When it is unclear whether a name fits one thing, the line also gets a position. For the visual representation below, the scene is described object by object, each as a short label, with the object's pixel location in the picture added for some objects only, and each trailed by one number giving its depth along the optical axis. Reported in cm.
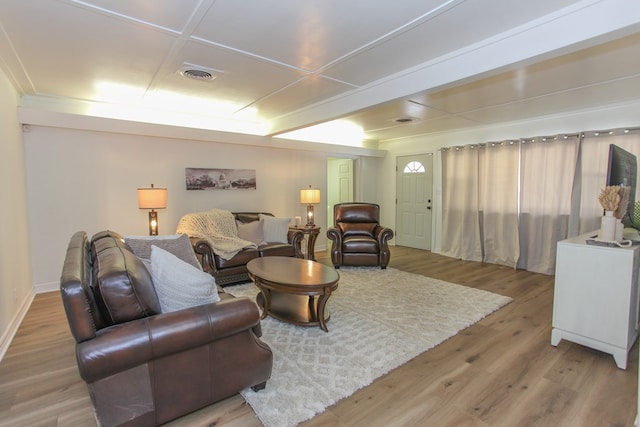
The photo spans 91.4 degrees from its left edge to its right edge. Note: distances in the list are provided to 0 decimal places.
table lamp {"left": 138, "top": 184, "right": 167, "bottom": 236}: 376
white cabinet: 228
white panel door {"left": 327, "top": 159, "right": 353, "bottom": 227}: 732
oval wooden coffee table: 267
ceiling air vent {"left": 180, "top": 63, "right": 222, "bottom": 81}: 290
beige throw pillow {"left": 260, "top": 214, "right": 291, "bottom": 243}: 464
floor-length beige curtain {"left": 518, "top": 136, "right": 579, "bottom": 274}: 457
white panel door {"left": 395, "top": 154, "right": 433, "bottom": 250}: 650
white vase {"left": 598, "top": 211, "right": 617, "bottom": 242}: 242
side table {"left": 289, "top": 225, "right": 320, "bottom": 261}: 509
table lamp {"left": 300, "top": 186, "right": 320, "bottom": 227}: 546
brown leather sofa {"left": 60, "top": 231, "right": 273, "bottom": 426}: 143
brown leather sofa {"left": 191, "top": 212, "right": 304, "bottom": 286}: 383
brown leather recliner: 486
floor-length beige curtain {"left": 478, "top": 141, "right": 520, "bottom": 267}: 511
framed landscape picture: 477
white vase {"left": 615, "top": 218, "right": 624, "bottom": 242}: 243
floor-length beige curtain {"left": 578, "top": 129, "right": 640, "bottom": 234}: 417
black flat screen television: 254
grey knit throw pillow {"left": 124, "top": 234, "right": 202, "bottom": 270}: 271
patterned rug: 192
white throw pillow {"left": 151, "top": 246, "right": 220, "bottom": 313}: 174
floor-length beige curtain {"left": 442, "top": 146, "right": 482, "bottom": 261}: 561
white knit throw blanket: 399
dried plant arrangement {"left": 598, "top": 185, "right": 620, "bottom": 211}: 242
